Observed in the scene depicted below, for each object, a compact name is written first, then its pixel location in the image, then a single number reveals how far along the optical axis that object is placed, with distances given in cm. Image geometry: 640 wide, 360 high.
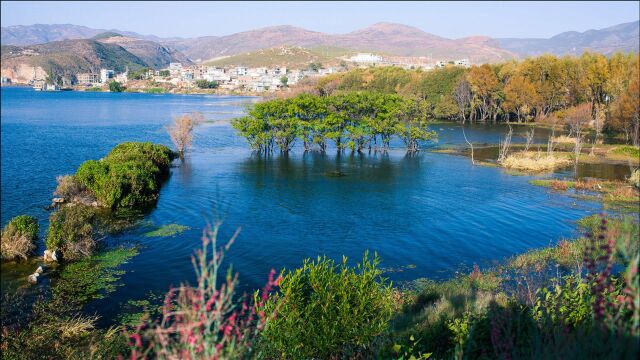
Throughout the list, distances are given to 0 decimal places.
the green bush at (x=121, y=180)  2902
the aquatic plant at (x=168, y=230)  2491
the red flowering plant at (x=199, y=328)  464
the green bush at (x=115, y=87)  18238
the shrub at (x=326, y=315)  1025
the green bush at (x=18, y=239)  2053
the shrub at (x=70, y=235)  2094
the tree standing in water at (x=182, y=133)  4763
